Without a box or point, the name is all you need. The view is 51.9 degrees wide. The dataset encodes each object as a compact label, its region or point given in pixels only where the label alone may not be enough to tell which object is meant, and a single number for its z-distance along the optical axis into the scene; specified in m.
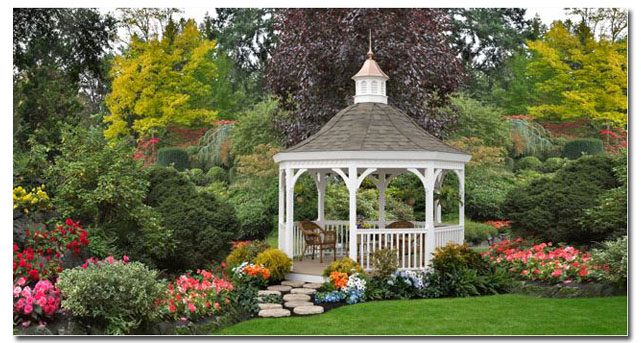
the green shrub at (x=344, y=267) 10.80
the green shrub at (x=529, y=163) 20.72
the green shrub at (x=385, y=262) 10.85
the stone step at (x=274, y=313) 9.34
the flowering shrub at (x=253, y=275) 10.95
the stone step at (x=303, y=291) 10.53
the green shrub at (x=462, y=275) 10.76
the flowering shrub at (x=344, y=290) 10.19
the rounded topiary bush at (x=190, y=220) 11.87
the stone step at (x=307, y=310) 9.44
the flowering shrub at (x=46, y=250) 8.66
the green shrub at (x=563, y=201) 12.61
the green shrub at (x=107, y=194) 10.88
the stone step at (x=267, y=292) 10.30
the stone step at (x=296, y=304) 9.83
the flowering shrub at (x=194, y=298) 8.58
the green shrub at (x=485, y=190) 18.80
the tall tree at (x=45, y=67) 11.70
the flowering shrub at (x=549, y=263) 10.59
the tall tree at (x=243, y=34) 22.09
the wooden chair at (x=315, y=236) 12.30
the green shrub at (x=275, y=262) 11.29
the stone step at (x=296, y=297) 10.17
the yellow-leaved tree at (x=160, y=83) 19.55
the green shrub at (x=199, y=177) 20.95
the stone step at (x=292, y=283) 11.07
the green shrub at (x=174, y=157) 21.47
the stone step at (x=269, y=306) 9.67
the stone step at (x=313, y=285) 10.89
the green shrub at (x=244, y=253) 11.65
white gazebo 11.06
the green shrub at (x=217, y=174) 21.19
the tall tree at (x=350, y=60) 16.59
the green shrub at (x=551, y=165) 19.60
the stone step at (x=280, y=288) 10.75
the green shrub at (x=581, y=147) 16.77
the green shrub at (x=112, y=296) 7.87
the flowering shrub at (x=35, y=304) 7.70
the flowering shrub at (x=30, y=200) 9.58
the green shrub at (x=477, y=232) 17.14
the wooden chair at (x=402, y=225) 12.75
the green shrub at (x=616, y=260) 9.86
